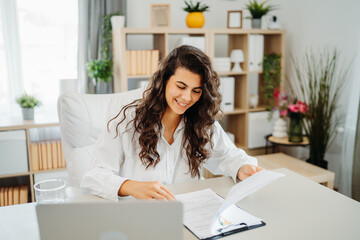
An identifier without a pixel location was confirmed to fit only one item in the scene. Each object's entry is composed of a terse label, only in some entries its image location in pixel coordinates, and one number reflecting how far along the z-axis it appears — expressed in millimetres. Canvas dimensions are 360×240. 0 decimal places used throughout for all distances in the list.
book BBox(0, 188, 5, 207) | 2637
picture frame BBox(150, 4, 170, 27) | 2836
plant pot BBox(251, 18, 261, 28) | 3176
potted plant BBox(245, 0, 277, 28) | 3139
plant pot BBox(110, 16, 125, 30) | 2838
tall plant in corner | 2672
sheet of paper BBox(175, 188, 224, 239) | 938
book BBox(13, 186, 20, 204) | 2660
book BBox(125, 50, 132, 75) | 2784
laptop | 593
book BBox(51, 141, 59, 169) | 2702
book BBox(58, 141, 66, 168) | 2730
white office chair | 1641
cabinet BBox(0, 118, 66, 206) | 2508
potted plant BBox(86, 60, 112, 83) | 2803
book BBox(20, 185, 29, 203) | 2678
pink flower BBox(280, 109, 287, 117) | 2732
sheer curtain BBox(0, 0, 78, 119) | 2822
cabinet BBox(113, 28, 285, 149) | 2777
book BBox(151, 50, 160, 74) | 2867
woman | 1293
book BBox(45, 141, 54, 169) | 2678
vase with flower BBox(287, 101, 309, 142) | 2621
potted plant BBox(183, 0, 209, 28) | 2928
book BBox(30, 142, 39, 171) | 2625
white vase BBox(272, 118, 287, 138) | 2957
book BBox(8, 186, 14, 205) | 2644
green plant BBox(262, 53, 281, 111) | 3246
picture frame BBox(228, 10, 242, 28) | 3094
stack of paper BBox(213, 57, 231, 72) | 3078
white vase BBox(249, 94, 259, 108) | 3324
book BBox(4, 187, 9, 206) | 2646
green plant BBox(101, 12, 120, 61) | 2949
